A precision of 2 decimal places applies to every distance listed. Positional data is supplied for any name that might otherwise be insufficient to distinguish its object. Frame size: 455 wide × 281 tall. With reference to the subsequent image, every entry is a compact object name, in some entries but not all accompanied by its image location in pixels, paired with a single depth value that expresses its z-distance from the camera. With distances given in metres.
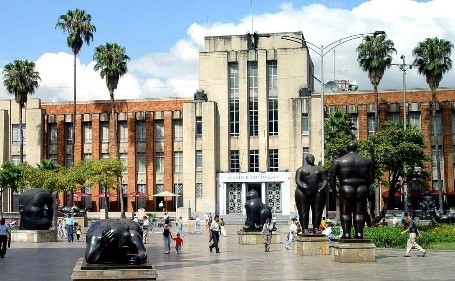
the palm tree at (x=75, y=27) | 72.25
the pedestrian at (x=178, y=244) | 29.30
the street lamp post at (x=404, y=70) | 59.08
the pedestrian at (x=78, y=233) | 41.01
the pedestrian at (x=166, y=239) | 28.94
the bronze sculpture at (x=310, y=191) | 26.34
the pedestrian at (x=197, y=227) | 52.78
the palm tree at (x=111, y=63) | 74.00
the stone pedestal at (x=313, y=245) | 26.00
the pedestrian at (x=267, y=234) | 29.11
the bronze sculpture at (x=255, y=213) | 33.66
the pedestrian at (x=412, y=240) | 25.20
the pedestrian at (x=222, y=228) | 42.34
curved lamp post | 40.17
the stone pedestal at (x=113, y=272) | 14.52
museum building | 72.31
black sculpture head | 36.25
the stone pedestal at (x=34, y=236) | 37.12
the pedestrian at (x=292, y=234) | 31.19
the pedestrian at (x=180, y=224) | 41.56
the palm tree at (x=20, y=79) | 74.81
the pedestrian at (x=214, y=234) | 29.35
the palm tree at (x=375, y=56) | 68.06
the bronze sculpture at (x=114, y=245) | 14.67
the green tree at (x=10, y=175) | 68.62
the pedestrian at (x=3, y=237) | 26.88
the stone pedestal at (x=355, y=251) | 22.38
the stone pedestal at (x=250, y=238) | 33.97
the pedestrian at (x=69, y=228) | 39.19
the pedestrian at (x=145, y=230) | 37.19
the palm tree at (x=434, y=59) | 67.00
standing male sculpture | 22.69
